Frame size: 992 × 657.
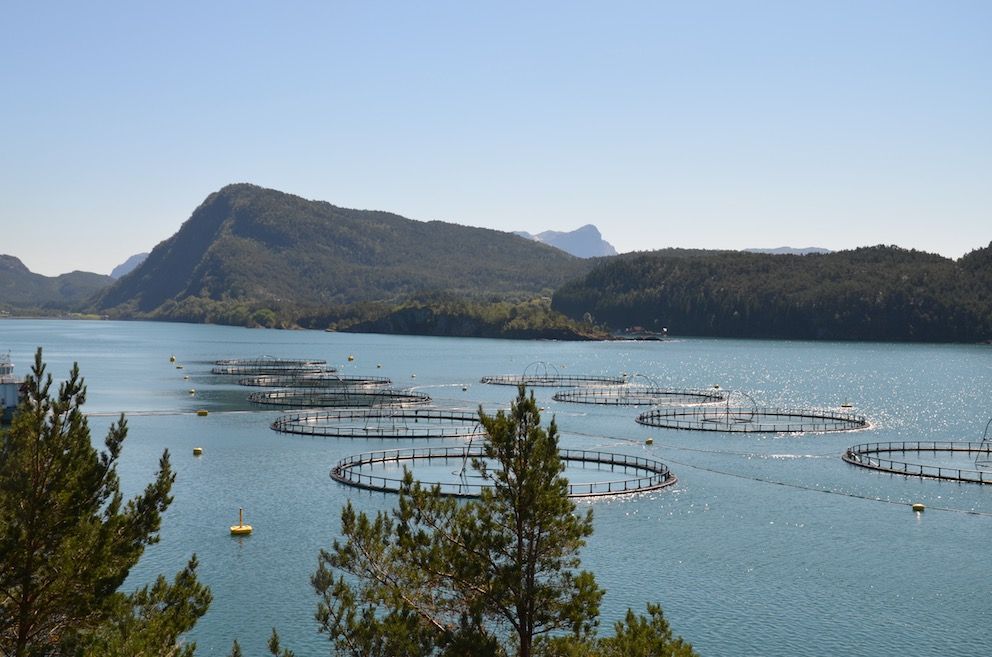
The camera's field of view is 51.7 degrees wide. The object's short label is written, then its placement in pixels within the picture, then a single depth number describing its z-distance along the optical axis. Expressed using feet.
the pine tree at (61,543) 78.23
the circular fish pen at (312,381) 568.41
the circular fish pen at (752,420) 397.60
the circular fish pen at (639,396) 495.00
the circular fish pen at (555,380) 591.37
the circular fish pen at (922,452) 288.71
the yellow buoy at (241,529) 208.64
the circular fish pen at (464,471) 256.11
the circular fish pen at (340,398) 469.98
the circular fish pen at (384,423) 365.61
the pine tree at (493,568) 95.09
